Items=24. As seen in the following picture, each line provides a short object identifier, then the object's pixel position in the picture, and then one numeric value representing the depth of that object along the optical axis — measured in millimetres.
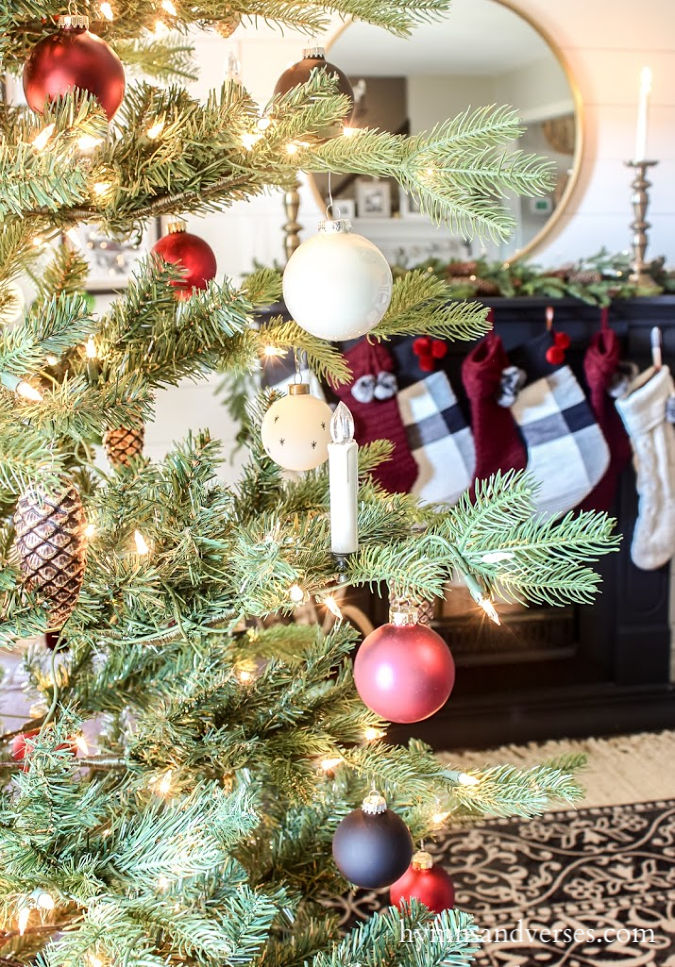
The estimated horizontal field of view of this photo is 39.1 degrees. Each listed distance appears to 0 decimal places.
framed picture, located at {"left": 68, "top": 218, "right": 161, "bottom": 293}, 2252
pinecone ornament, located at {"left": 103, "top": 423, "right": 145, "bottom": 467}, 946
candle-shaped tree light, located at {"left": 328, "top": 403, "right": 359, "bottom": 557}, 715
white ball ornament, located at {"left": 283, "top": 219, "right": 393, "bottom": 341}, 687
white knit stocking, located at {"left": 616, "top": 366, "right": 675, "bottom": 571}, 2279
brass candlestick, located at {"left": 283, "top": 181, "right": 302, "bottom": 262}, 2037
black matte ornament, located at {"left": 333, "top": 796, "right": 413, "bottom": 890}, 828
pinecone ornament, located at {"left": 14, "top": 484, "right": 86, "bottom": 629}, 671
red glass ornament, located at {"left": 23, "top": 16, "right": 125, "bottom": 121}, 667
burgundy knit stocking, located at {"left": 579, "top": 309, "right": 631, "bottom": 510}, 2252
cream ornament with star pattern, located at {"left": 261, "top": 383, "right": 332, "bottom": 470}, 830
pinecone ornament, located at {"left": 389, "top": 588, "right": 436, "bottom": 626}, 757
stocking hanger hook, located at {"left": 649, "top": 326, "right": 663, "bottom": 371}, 2312
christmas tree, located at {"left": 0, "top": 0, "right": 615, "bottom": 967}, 667
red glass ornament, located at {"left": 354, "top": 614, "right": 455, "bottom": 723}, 725
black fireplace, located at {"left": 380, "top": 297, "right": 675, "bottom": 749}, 2426
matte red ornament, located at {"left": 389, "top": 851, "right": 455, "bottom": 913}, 997
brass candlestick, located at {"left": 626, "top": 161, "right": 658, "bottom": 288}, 2330
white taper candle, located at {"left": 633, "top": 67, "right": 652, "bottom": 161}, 2247
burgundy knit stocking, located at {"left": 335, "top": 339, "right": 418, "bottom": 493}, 2191
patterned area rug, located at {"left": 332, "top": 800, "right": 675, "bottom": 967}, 1667
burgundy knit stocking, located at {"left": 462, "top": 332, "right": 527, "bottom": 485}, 2182
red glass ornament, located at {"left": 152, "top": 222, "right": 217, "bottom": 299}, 872
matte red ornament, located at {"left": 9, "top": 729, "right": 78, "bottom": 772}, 745
